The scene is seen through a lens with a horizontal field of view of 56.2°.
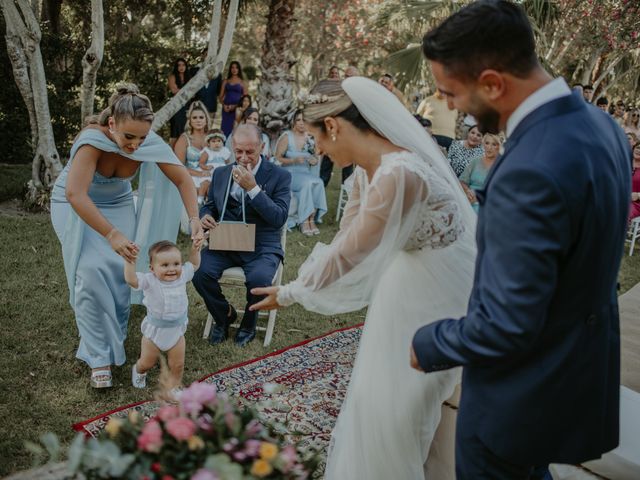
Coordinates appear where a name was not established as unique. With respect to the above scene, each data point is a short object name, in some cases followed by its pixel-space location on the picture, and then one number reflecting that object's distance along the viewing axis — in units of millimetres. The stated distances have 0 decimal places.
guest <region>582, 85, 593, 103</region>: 12472
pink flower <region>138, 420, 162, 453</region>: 1463
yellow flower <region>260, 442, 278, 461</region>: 1481
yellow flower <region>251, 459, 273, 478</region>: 1452
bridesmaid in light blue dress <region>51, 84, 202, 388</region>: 3711
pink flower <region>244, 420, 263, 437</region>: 1590
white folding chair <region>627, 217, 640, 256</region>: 8344
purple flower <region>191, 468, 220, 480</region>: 1362
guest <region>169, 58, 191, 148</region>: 11133
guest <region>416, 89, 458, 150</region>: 8984
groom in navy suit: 1392
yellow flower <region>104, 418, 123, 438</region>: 1551
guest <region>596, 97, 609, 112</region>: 14180
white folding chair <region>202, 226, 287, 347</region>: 4766
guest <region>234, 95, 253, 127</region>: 11078
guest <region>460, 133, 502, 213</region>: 6699
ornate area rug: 3652
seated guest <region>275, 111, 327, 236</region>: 8367
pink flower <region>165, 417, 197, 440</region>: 1468
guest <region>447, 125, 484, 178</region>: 7332
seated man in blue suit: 4664
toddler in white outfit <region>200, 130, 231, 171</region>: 7578
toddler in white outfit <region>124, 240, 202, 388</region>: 3723
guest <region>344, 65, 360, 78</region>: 9073
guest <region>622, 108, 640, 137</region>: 13549
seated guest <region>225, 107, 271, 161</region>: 8141
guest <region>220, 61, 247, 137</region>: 11742
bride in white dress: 2412
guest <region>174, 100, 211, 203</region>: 7477
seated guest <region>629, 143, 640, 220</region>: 8727
